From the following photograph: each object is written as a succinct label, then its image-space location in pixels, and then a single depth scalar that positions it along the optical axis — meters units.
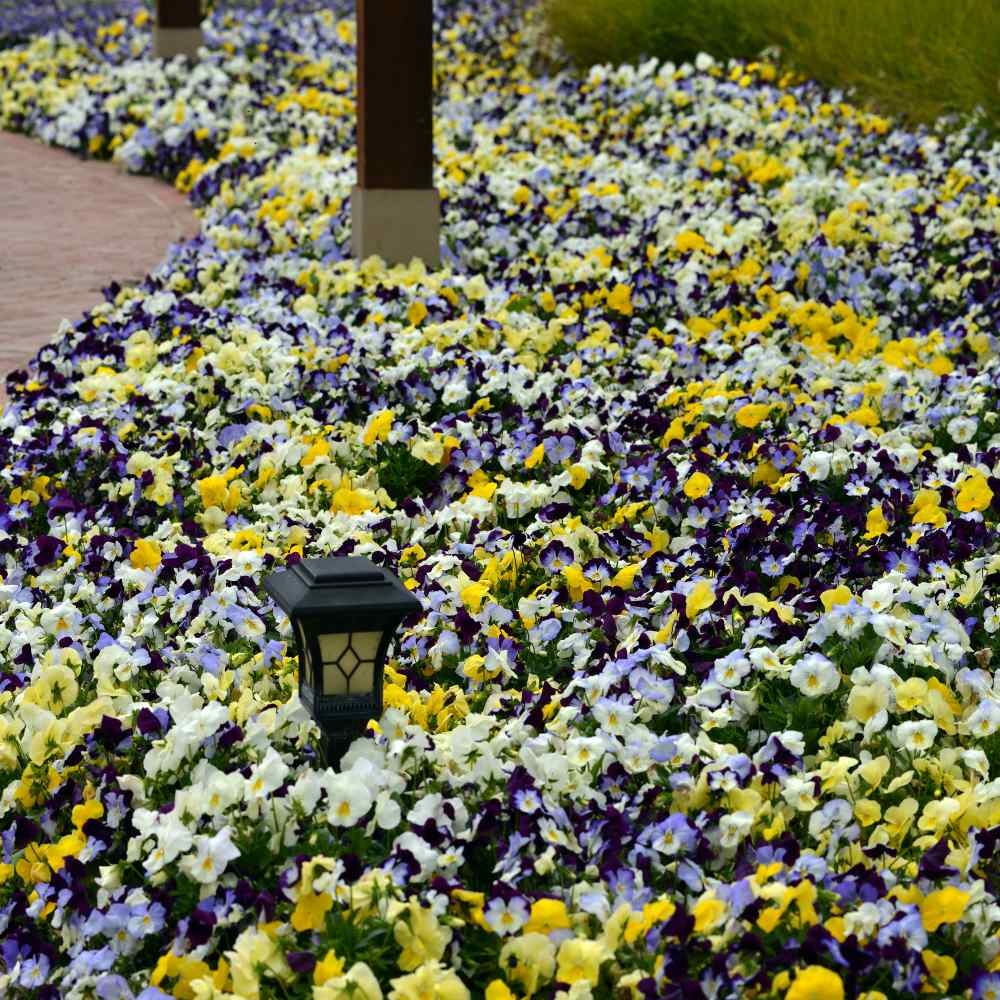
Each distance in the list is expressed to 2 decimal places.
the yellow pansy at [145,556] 4.91
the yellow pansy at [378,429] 5.82
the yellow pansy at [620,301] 7.70
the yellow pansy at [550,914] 3.06
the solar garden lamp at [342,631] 3.56
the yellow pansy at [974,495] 5.04
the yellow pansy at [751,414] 5.93
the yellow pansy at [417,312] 7.46
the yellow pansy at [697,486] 5.25
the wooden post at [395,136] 8.72
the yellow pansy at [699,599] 4.36
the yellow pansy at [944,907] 3.05
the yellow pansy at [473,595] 4.54
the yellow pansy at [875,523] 5.00
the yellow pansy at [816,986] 2.82
